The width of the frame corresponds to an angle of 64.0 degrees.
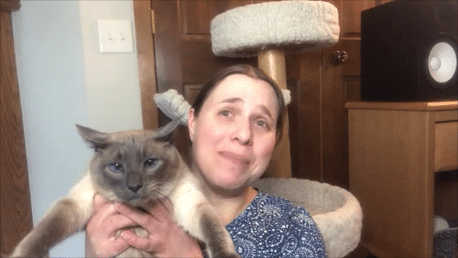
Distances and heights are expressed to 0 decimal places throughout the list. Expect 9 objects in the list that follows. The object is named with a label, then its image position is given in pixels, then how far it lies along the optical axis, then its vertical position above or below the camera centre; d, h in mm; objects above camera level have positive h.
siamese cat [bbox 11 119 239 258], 821 -256
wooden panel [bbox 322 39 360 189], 2201 -185
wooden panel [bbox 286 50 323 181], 2133 -266
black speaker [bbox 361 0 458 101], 1617 +77
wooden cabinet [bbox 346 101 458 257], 1554 -450
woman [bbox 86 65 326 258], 1049 -257
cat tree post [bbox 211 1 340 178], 1401 +175
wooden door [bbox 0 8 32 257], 1648 -320
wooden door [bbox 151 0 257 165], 1817 +159
